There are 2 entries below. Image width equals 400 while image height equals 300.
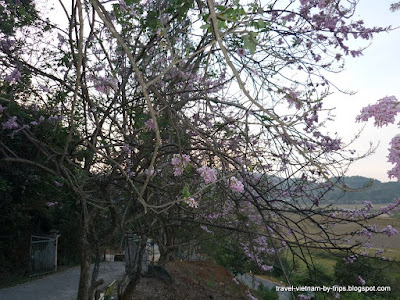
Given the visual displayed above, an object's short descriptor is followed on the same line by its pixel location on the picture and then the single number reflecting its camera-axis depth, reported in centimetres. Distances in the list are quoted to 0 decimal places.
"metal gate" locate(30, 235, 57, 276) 1270
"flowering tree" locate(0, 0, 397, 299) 427
